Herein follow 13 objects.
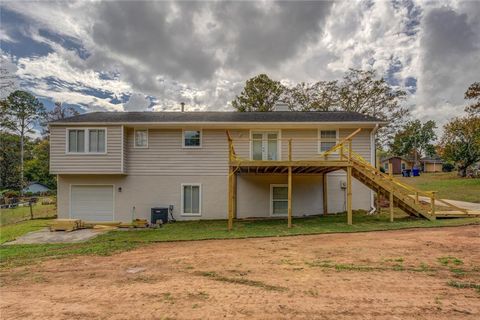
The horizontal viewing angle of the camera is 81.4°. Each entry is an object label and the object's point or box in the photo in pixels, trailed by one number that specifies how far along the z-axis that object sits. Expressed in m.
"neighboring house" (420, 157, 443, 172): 51.34
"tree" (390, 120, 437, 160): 53.59
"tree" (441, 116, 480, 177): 29.89
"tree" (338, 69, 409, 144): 25.72
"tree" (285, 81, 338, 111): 26.95
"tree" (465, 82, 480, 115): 22.97
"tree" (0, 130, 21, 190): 36.53
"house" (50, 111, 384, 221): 13.55
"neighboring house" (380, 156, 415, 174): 46.88
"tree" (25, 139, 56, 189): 40.25
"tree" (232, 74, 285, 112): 27.20
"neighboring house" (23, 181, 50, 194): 41.59
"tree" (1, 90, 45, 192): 34.43
